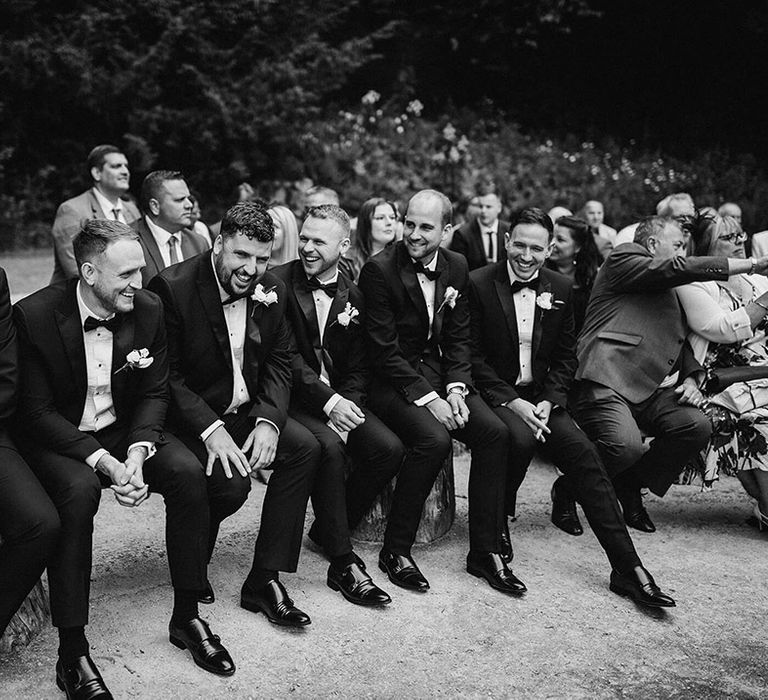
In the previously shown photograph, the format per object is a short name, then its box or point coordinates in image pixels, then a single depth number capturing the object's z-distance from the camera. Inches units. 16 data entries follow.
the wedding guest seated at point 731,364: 199.6
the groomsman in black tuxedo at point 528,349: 186.7
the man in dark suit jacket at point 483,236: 314.3
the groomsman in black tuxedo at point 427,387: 176.1
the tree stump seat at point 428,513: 189.8
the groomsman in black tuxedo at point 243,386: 159.0
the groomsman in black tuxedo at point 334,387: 168.7
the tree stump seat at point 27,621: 142.0
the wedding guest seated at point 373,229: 247.1
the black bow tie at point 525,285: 195.9
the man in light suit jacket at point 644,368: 194.2
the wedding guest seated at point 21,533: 131.9
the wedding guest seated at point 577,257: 256.4
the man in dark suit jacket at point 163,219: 232.4
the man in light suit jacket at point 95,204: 253.0
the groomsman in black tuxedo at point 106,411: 142.9
